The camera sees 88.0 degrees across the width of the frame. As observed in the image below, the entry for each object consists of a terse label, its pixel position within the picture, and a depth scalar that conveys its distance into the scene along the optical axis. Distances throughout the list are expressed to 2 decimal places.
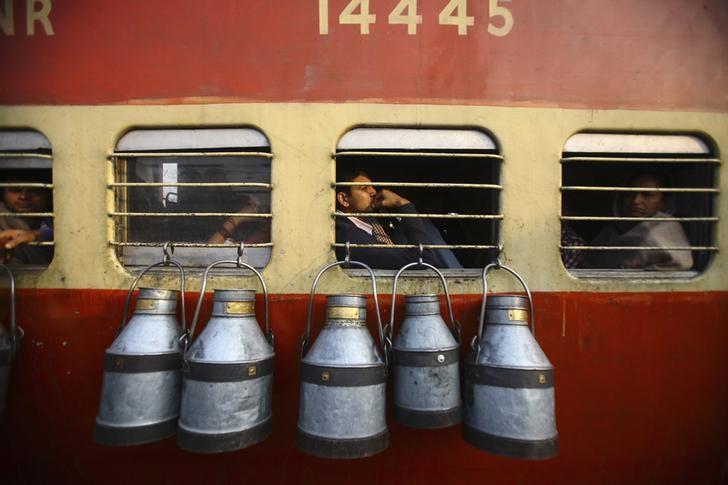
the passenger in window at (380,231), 1.89
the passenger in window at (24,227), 1.84
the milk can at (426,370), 1.53
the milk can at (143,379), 1.49
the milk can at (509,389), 1.48
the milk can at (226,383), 1.45
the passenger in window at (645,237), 1.90
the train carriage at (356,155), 1.77
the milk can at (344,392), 1.45
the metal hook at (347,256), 1.71
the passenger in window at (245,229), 1.83
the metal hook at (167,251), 1.74
